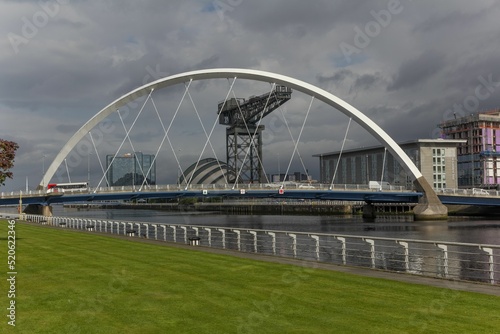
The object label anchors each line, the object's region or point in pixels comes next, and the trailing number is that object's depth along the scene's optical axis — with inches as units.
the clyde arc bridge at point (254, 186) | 3211.1
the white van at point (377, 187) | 3604.1
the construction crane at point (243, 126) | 5940.0
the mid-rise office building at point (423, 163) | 5669.3
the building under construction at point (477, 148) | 6589.6
